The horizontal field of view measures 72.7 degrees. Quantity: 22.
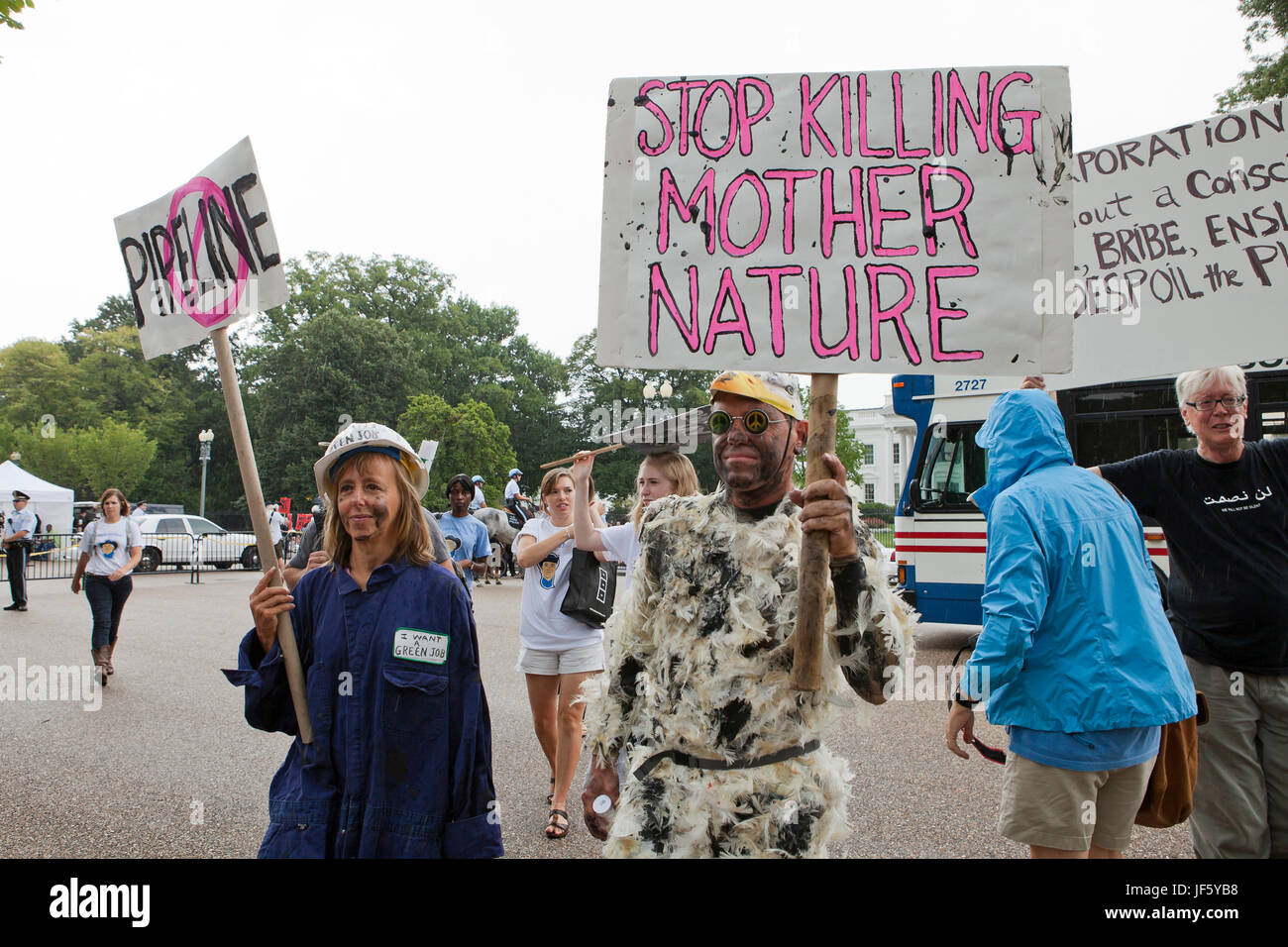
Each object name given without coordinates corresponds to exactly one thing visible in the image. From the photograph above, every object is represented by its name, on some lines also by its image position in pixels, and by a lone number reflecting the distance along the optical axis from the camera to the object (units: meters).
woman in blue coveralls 2.29
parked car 27.04
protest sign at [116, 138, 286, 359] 2.50
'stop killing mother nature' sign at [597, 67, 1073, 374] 2.24
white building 80.69
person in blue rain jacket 2.60
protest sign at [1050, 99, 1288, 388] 3.62
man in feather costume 2.15
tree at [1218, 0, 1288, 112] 18.23
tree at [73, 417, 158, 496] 49.69
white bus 9.59
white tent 35.00
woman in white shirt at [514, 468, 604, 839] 4.81
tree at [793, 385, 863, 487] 37.45
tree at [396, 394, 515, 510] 35.44
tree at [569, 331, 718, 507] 49.56
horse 17.30
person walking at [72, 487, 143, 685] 8.84
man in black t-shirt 3.29
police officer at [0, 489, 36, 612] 14.94
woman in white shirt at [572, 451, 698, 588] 4.14
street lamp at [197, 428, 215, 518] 31.39
